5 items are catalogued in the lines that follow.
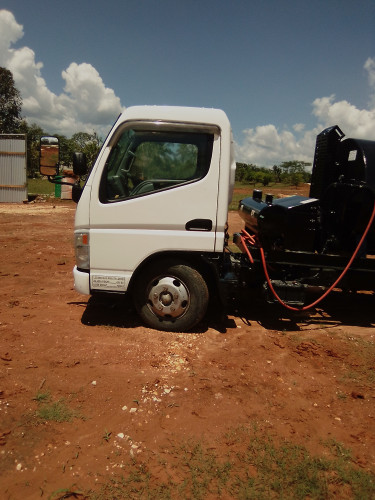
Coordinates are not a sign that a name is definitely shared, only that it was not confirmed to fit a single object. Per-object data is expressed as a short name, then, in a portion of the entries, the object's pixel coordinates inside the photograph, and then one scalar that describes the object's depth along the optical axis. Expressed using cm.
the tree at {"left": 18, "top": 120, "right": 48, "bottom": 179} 3750
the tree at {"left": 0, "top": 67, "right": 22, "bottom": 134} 3450
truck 393
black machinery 438
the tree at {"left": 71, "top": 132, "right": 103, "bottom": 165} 2740
